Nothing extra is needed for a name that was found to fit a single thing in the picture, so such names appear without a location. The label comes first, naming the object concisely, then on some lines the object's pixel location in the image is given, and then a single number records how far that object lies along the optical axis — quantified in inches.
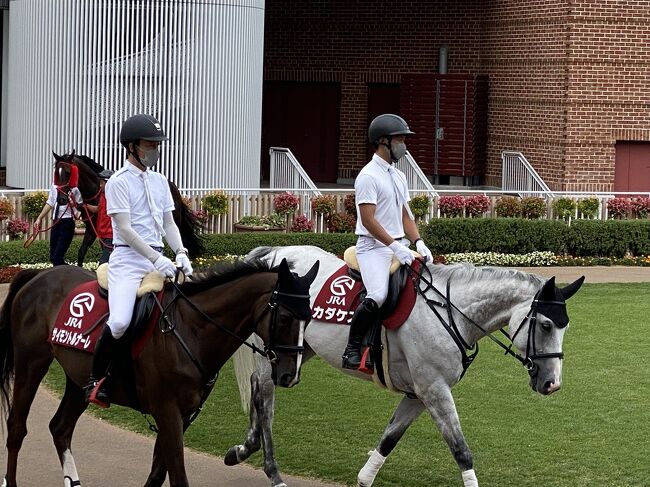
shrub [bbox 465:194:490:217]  890.7
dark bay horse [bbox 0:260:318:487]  288.0
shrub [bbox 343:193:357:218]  873.5
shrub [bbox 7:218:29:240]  775.1
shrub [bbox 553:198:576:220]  898.1
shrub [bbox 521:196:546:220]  895.1
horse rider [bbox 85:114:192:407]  304.2
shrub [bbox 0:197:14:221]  768.9
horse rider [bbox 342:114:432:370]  340.2
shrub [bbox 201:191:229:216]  842.8
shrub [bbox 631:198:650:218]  906.7
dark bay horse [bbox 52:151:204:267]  581.6
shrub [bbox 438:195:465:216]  887.7
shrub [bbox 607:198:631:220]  906.7
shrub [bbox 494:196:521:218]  893.8
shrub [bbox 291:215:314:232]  861.8
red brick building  1003.3
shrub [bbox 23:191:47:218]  785.6
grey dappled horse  317.1
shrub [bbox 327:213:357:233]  864.9
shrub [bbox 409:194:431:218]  879.1
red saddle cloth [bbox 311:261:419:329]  356.8
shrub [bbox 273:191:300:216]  863.7
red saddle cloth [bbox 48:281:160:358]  317.1
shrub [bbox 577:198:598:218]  903.1
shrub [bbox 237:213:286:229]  852.0
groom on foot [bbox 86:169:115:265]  522.9
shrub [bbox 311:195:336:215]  867.4
